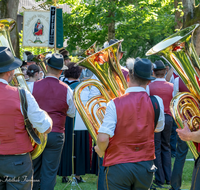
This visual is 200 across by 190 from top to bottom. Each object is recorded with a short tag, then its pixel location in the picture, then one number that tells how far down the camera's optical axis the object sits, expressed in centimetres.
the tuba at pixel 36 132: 602
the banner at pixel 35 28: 2037
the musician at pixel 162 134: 1039
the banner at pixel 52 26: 1842
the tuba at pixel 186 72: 595
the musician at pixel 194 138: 562
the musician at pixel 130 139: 528
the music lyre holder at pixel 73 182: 984
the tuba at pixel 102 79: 662
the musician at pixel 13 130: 548
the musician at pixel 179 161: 934
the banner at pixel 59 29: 1891
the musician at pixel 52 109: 795
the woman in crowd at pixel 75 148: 1049
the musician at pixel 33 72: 1069
